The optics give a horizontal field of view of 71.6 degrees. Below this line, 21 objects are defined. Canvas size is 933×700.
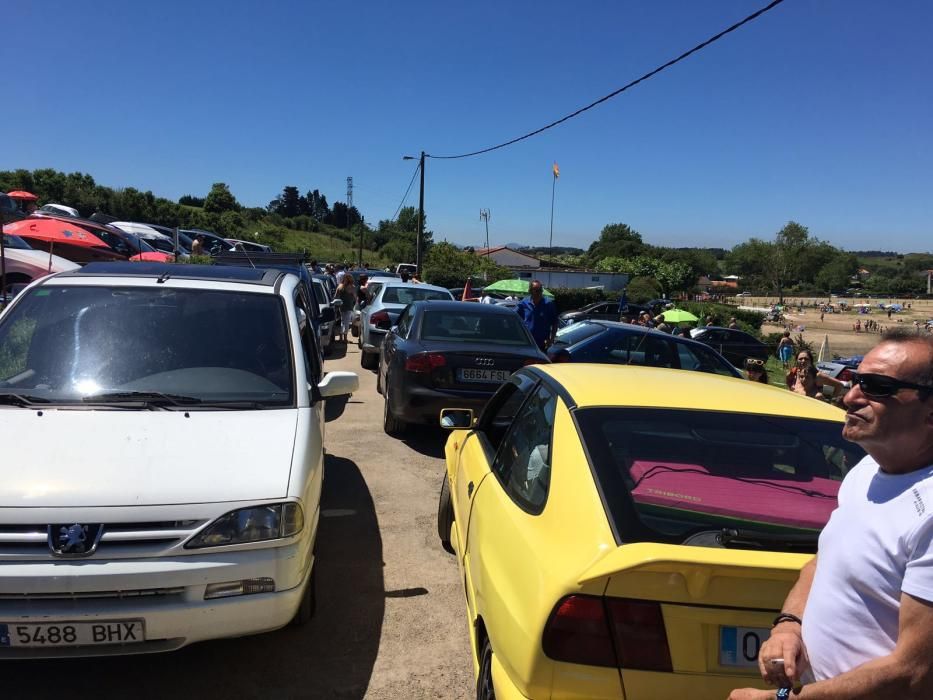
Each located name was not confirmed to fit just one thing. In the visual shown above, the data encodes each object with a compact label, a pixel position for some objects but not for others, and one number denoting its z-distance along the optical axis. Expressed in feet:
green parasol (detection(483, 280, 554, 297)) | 89.92
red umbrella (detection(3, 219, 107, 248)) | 35.85
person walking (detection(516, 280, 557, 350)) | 33.65
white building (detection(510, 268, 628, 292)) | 237.04
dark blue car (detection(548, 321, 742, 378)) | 30.71
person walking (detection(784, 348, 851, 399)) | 24.13
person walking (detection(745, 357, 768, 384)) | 26.50
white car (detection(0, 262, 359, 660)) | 8.40
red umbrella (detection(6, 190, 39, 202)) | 52.47
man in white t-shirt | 4.29
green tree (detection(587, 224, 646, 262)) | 392.27
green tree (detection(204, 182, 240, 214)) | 242.17
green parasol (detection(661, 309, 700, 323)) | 68.20
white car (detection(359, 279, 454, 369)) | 38.58
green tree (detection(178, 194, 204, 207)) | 315.53
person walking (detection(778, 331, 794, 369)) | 69.77
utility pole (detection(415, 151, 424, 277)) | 109.50
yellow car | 5.73
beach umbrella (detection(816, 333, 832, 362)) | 77.71
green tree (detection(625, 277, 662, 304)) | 196.28
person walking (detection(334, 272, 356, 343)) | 50.27
